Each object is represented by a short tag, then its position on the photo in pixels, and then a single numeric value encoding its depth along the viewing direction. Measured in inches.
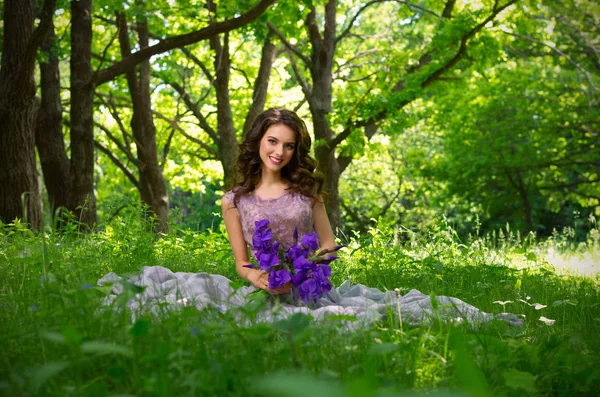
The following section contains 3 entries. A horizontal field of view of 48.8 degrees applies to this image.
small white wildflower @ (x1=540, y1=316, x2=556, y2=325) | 150.4
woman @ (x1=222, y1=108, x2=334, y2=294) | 202.5
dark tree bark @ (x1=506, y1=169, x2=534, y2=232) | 906.1
